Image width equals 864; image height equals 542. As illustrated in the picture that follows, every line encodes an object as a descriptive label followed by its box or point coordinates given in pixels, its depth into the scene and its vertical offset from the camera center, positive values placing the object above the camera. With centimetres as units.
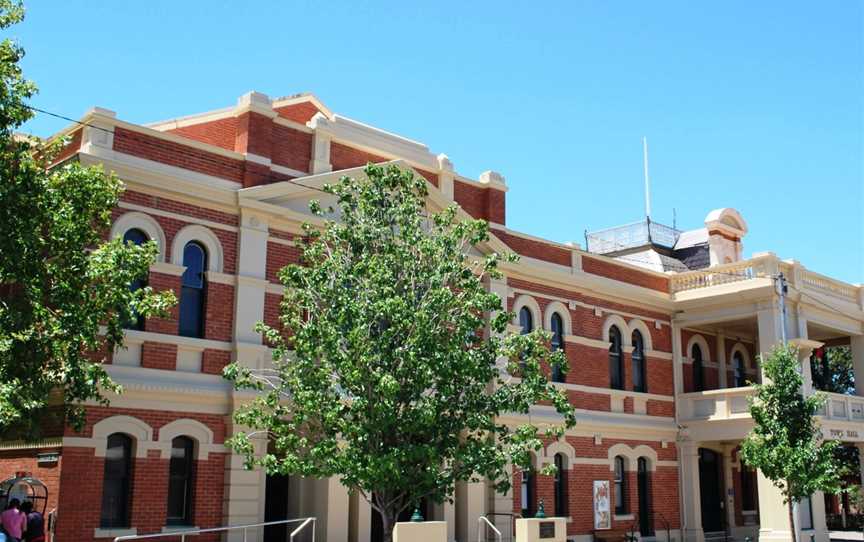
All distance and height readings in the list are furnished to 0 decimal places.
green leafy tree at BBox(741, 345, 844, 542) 2355 +131
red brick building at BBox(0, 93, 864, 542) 1777 +374
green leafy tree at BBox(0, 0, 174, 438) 1361 +303
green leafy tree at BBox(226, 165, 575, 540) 1477 +191
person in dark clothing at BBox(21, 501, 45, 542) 1563 -62
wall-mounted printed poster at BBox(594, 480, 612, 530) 2619 -34
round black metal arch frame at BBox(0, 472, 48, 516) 1678 -3
